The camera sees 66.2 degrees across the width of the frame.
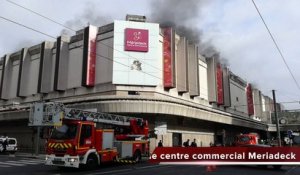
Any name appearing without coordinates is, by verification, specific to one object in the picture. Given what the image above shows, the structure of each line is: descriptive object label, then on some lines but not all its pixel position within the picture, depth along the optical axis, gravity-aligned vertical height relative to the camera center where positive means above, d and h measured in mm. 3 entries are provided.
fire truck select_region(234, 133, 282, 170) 22046 -1425
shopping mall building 28817 +6348
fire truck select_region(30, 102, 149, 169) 11732 -726
